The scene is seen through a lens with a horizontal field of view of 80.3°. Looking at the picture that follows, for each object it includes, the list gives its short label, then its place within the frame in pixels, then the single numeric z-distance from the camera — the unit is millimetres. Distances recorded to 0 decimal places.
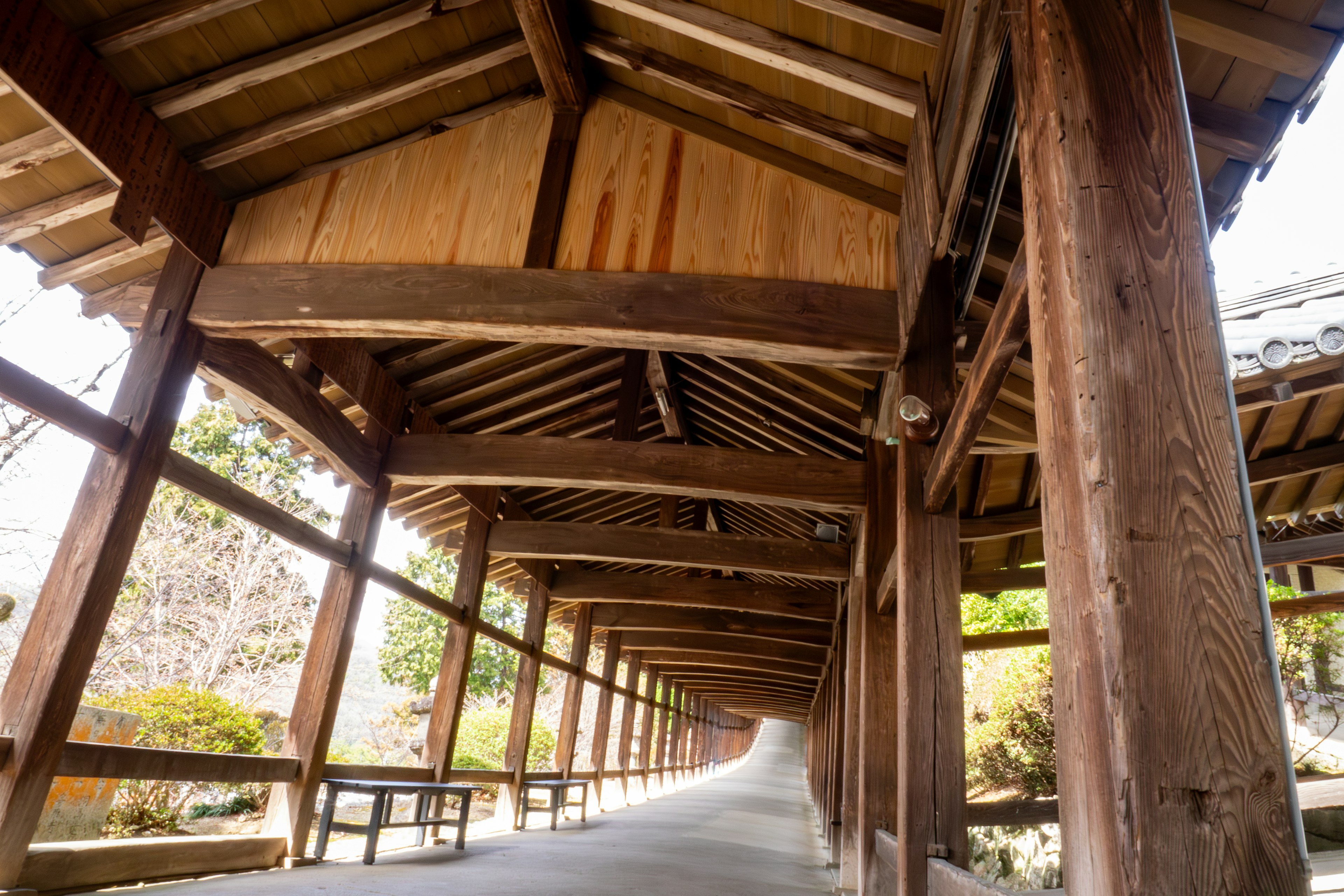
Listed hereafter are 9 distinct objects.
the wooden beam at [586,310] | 3596
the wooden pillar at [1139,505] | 934
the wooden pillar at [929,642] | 2768
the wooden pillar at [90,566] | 3145
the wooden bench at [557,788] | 7879
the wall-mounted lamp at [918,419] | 3209
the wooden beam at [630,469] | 5211
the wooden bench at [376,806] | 4648
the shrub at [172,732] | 7113
